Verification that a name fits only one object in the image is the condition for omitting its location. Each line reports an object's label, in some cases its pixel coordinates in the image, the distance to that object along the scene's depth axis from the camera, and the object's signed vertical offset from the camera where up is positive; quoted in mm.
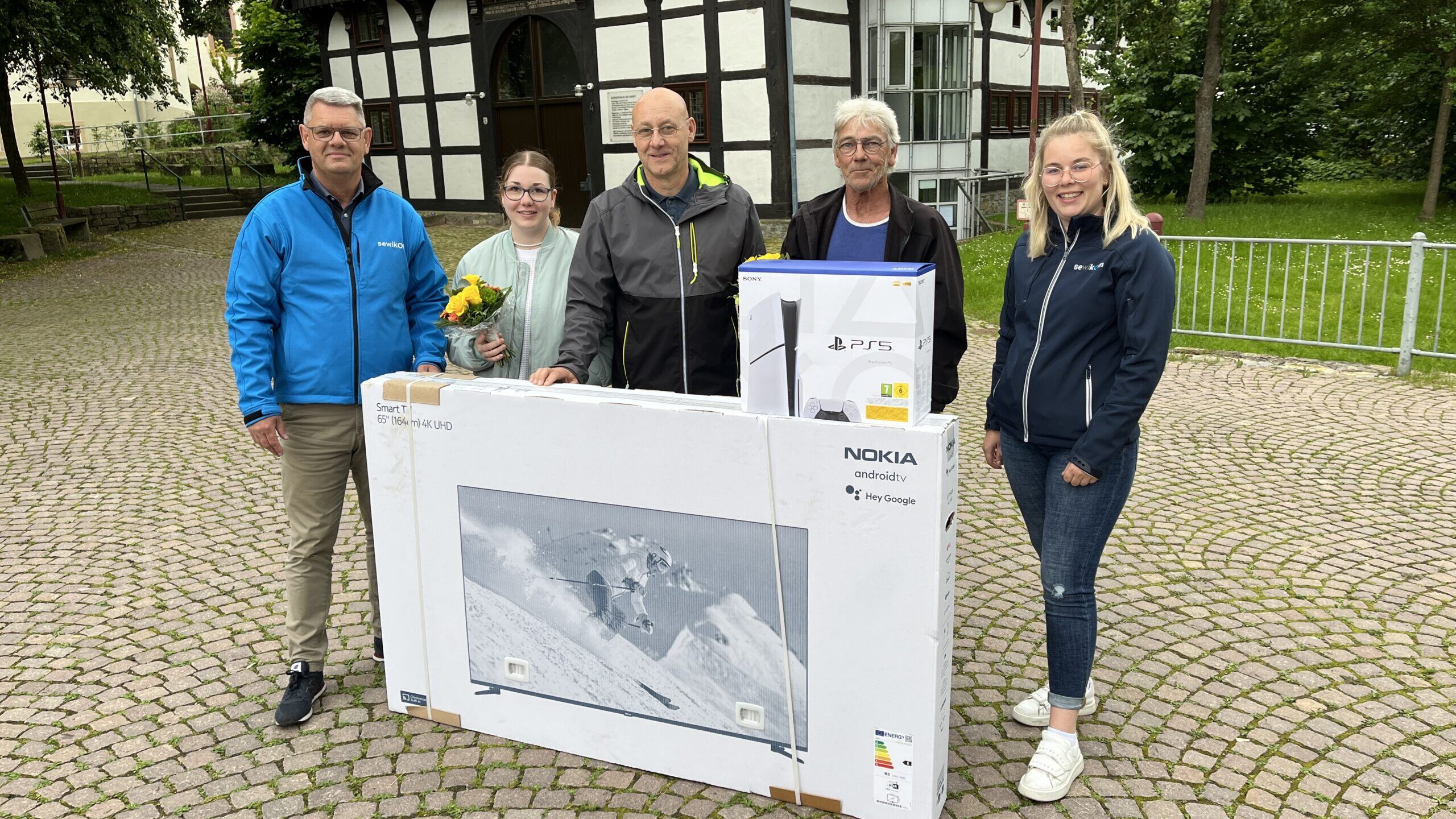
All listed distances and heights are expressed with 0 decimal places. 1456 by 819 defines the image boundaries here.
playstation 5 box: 2689 -467
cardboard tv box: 2830 -1216
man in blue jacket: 3461 -490
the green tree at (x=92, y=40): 16578 +2437
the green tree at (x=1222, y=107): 22844 +822
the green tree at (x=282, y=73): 24875 +2536
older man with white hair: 3631 -244
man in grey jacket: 3660 -360
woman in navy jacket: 2895 -624
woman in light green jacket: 3818 -377
